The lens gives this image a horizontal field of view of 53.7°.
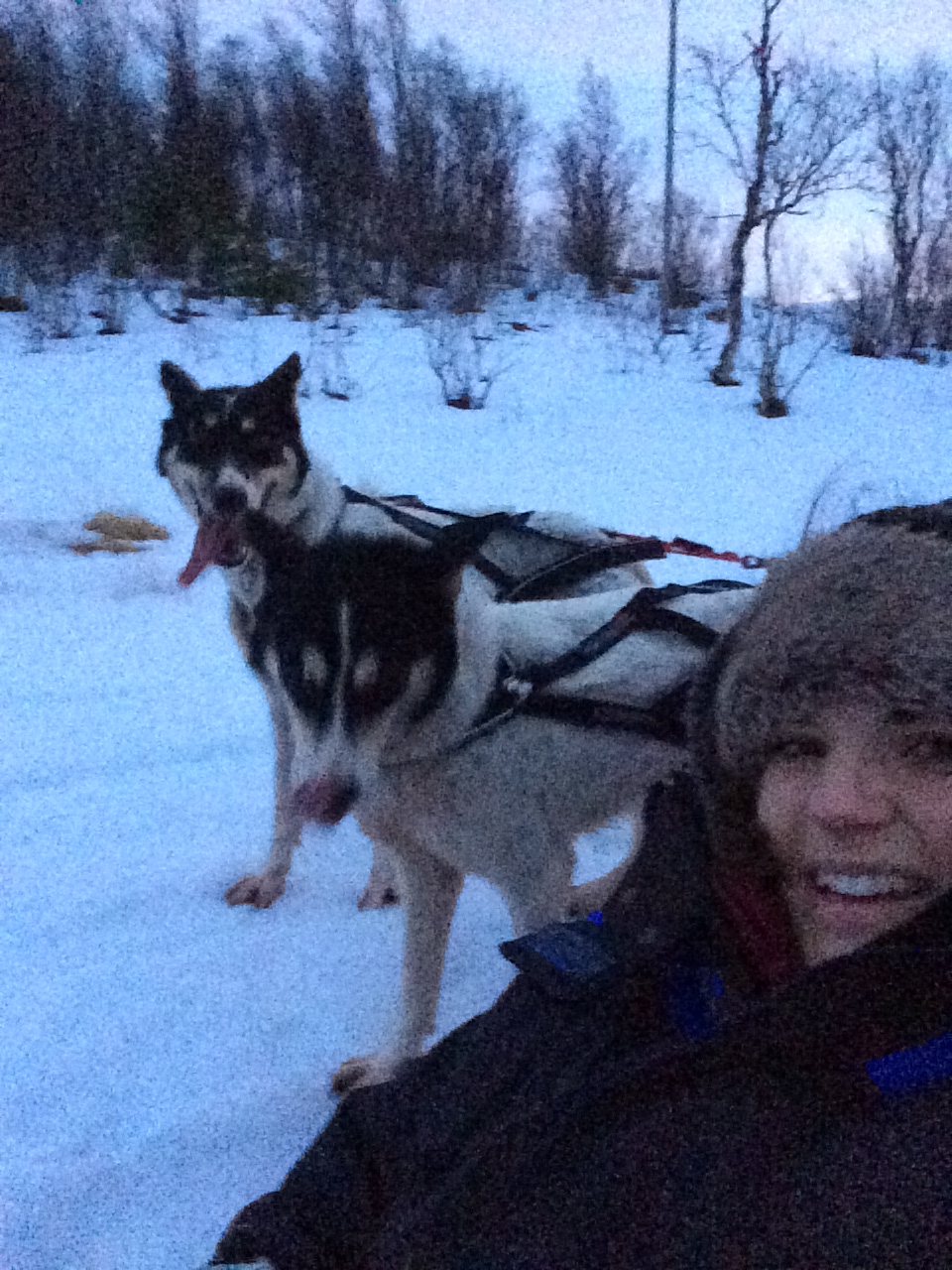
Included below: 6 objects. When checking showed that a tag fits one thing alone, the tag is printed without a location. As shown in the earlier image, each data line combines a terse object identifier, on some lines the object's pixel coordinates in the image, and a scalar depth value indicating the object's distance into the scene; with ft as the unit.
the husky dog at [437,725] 4.58
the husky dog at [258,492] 5.73
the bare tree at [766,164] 28.12
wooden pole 31.65
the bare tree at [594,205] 42.45
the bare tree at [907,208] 33.24
